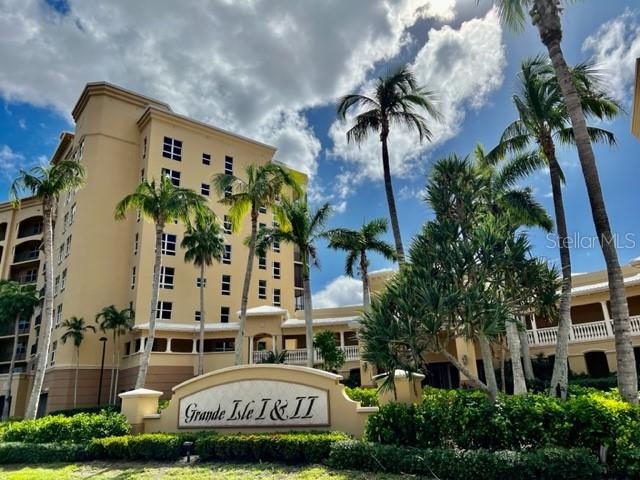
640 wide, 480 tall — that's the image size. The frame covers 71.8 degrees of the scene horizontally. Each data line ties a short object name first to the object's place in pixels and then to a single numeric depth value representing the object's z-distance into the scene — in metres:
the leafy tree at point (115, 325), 31.44
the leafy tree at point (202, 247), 30.53
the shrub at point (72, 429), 13.94
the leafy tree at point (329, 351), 25.95
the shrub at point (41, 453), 12.97
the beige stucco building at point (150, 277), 30.91
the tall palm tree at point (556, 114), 14.62
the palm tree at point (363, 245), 24.44
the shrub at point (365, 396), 14.89
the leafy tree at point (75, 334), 31.11
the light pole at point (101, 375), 31.70
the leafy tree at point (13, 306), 38.41
